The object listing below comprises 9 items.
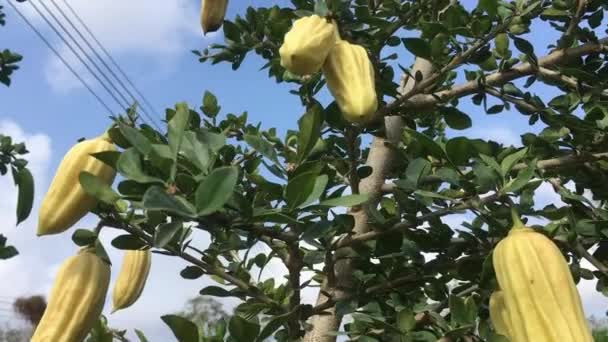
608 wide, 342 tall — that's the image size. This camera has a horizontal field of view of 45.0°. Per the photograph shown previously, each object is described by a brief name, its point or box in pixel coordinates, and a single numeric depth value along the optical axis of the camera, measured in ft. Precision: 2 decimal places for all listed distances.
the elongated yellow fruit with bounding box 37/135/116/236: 2.17
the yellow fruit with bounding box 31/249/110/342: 2.20
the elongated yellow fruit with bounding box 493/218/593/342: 2.02
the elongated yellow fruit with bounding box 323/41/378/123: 2.35
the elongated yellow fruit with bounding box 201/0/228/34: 2.64
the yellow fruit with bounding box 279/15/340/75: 2.33
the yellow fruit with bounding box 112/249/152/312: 2.67
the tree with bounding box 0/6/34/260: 2.18
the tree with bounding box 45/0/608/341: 2.19
